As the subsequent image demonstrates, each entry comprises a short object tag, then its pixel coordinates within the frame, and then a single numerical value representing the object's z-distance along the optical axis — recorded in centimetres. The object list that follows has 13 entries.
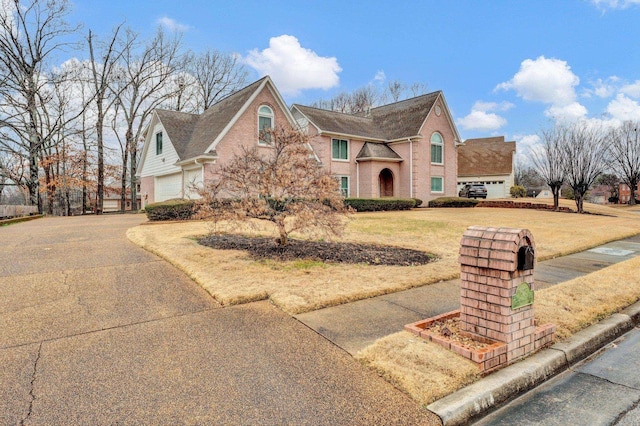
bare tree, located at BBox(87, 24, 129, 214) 2906
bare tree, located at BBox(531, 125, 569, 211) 2083
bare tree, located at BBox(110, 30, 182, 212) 3145
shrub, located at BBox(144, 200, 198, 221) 1498
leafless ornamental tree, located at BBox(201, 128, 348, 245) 712
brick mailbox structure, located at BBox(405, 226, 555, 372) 314
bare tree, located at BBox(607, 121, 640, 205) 3447
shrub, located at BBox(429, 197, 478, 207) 2519
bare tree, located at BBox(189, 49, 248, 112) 3656
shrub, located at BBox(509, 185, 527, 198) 3706
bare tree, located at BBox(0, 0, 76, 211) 2442
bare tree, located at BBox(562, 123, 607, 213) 2025
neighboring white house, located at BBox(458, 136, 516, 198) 3819
